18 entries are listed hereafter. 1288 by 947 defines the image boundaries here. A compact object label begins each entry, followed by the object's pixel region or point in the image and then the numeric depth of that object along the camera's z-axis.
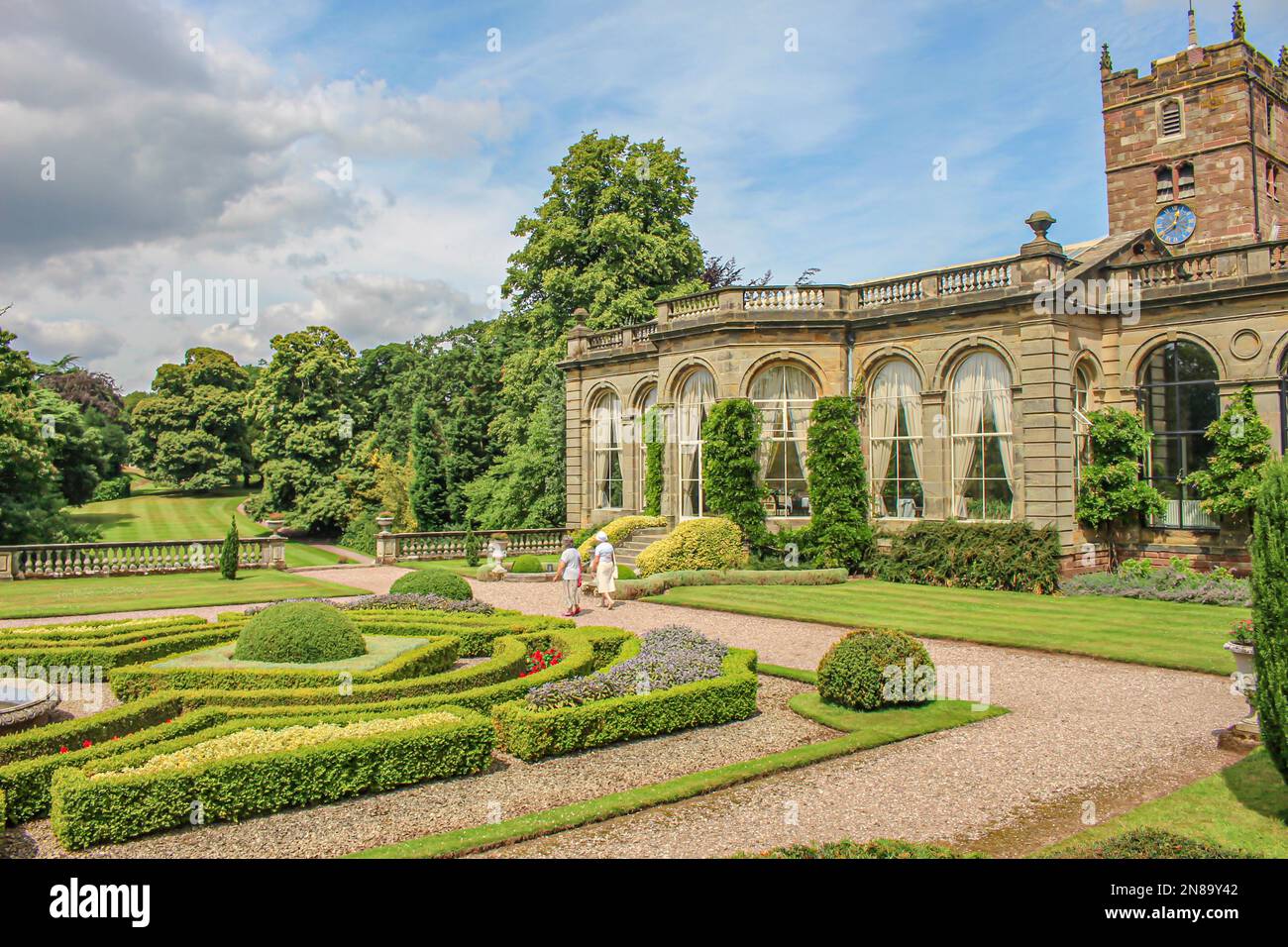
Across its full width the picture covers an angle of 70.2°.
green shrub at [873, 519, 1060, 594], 21.77
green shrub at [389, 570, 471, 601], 18.42
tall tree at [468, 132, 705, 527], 36.19
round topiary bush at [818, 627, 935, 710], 11.11
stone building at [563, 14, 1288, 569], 22.44
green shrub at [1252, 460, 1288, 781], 6.75
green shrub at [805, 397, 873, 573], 25.11
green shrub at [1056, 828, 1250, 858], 6.19
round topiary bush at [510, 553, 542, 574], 26.84
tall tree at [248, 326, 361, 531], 46.84
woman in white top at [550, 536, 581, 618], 19.00
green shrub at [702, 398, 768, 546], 26.22
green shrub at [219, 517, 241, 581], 26.23
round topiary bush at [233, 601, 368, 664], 12.12
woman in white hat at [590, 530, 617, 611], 20.09
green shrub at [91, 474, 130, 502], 62.75
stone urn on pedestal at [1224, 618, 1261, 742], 9.30
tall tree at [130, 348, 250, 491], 63.09
